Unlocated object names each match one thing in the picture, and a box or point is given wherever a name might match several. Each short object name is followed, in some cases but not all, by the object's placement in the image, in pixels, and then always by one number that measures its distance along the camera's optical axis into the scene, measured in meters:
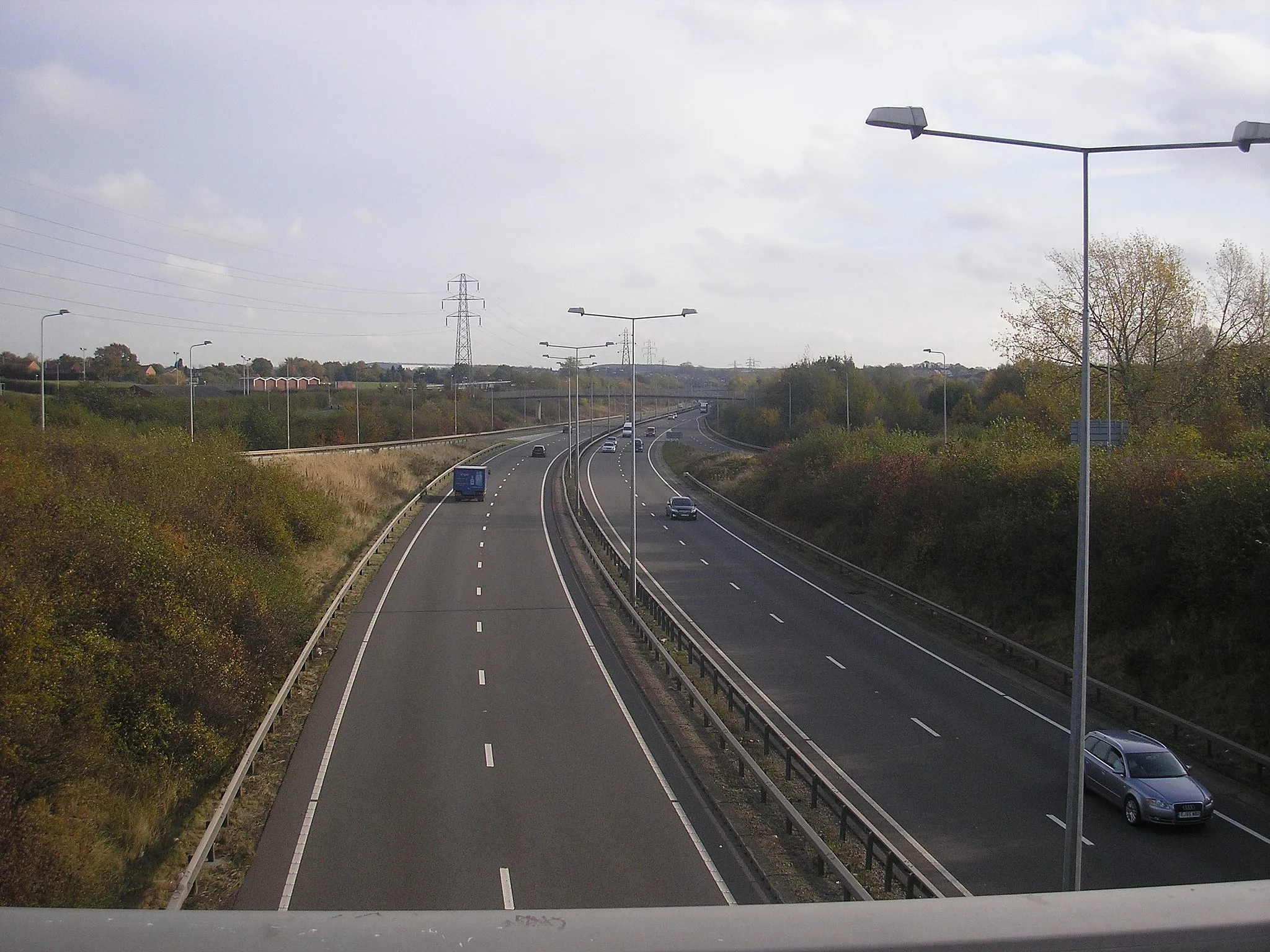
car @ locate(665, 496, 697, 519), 54.16
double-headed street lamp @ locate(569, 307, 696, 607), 32.16
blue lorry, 57.69
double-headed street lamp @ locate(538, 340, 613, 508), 50.90
